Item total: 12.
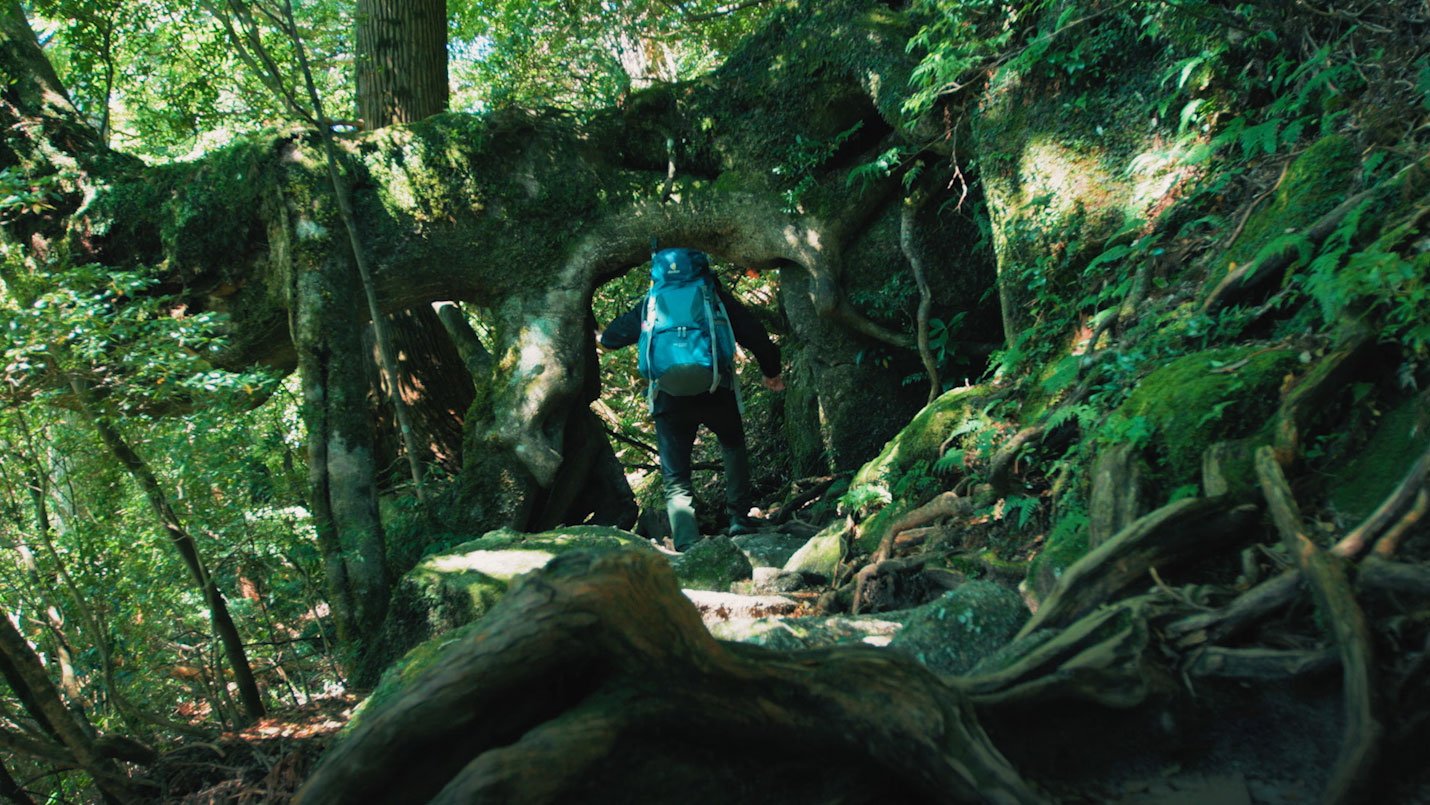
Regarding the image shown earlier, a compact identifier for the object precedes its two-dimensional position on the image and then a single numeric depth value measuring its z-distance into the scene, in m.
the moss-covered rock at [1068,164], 6.28
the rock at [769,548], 7.30
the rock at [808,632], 3.85
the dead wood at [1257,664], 2.47
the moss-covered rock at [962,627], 3.71
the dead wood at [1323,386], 3.32
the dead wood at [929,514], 5.76
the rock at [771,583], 6.04
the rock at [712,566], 6.13
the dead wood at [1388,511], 2.63
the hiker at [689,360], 6.91
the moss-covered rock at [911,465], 6.39
